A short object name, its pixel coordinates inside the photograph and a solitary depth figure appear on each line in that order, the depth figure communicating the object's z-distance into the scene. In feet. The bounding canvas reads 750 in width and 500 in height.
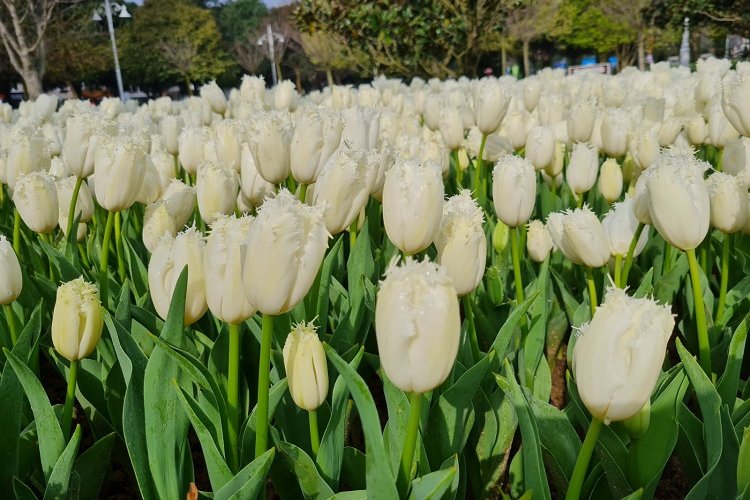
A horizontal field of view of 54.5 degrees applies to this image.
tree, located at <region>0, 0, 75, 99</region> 43.88
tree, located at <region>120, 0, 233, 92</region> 98.33
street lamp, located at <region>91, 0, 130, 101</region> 45.80
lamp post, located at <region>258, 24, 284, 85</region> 84.72
